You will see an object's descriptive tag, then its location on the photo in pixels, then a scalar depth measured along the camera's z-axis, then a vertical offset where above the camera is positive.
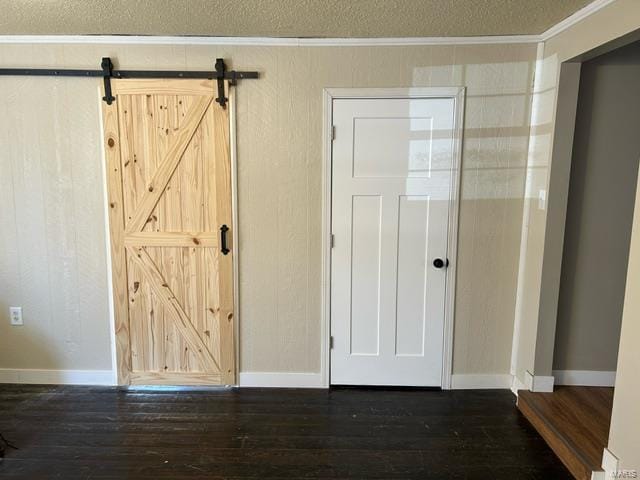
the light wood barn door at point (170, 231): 2.57 -0.28
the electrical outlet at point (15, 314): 2.79 -0.92
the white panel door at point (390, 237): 2.58 -0.30
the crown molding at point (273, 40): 2.49 +0.99
